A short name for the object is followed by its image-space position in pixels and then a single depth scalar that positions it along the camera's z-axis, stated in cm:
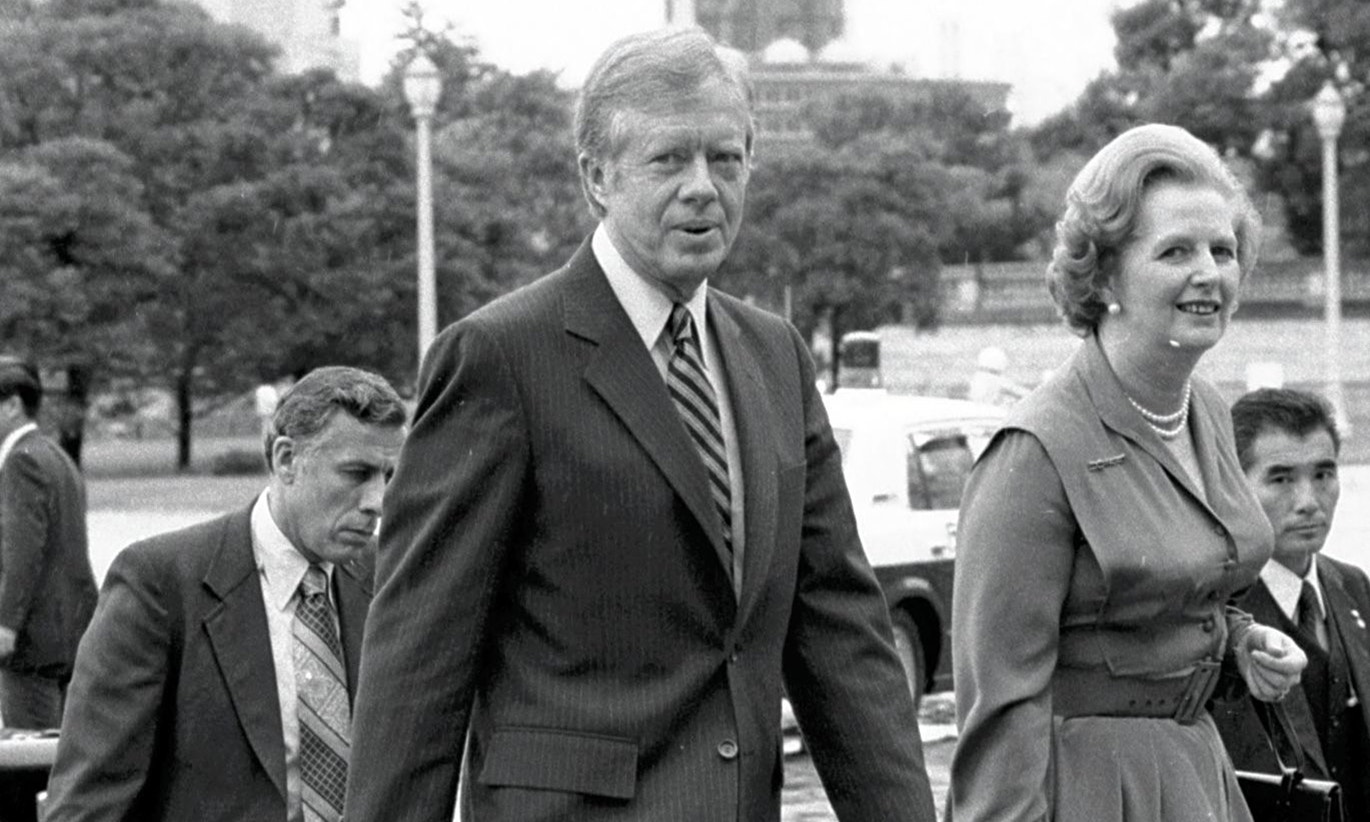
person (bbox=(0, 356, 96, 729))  931
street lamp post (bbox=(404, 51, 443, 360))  2738
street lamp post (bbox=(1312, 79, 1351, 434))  3541
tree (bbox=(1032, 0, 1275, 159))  5647
